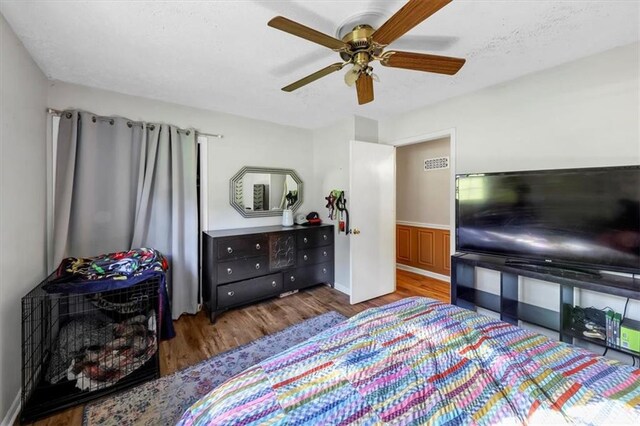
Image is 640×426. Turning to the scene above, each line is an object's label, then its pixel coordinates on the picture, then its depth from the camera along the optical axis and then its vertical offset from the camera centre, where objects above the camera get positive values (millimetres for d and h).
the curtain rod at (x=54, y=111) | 2254 +843
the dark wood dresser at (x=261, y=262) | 2791 -619
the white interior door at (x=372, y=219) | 3121 -122
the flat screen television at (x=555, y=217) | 1731 -66
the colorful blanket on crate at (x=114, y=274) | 1904 -495
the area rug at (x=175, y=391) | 1611 -1231
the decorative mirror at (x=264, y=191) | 3377 +247
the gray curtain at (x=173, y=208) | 2678 +20
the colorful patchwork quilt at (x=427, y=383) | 802 -609
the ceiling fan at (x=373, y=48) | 1127 +835
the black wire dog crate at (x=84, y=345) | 1734 -1030
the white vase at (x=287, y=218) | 3588 -118
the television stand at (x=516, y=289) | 1720 -652
